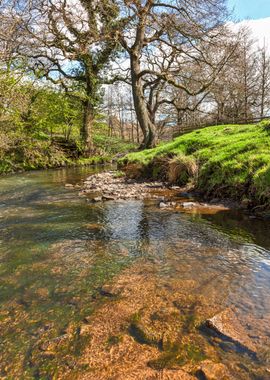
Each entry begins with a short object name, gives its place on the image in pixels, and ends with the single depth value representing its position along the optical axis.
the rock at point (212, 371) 2.00
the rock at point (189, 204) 6.86
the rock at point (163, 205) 7.00
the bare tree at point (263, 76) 29.73
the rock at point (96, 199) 8.06
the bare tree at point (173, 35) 12.96
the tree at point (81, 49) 11.55
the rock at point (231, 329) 2.30
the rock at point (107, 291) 3.13
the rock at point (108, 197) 8.20
